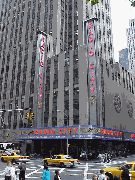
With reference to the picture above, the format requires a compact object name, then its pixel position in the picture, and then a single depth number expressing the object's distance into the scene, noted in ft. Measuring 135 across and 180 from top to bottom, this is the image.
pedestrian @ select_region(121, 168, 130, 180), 39.43
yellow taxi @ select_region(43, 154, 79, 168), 88.69
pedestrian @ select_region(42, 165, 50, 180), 36.96
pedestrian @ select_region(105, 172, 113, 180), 49.88
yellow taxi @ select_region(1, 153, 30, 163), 103.36
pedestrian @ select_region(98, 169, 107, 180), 34.83
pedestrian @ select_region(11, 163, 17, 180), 41.12
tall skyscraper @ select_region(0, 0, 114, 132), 161.07
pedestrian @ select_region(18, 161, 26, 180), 49.65
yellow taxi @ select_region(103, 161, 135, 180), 47.19
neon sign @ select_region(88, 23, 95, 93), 148.96
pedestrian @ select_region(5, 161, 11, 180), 40.94
